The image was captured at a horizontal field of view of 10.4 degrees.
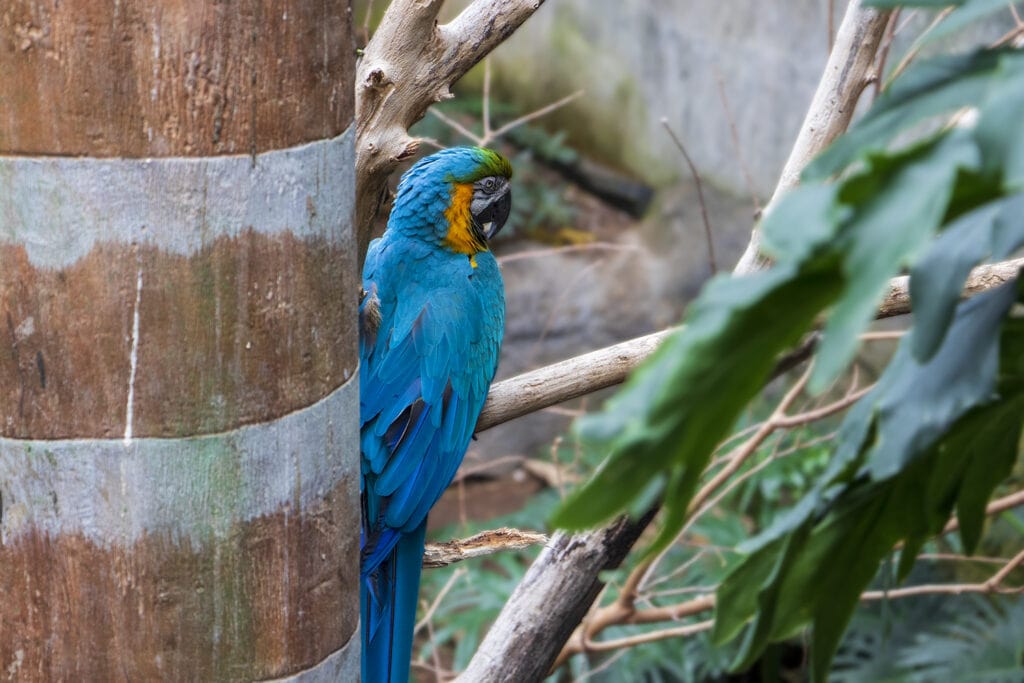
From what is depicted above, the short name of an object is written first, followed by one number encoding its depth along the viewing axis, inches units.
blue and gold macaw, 239.6
